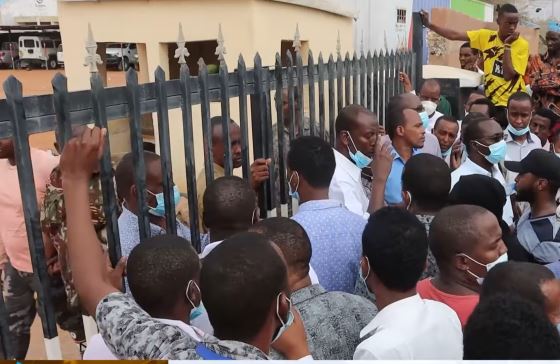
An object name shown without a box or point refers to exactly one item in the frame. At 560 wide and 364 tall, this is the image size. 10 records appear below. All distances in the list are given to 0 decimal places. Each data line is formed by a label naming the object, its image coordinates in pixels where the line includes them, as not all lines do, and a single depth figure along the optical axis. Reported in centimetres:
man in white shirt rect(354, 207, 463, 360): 177
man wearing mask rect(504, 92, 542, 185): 475
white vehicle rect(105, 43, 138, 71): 2852
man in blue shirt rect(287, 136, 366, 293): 255
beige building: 565
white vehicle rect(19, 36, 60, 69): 3148
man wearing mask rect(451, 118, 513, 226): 386
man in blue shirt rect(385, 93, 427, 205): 375
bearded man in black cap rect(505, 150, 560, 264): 295
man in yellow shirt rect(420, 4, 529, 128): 613
